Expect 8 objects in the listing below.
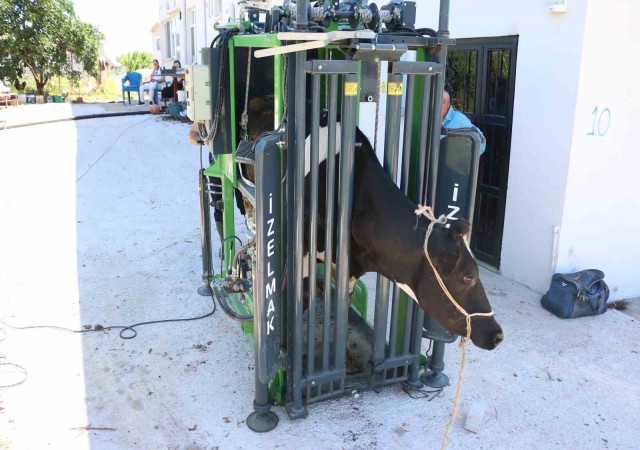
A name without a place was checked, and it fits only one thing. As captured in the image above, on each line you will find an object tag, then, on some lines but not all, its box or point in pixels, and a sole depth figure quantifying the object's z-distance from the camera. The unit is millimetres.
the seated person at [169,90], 15805
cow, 2566
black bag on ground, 4383
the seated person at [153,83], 16764
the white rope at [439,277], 2570
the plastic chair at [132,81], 19641
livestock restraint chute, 2775
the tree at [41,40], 21719
